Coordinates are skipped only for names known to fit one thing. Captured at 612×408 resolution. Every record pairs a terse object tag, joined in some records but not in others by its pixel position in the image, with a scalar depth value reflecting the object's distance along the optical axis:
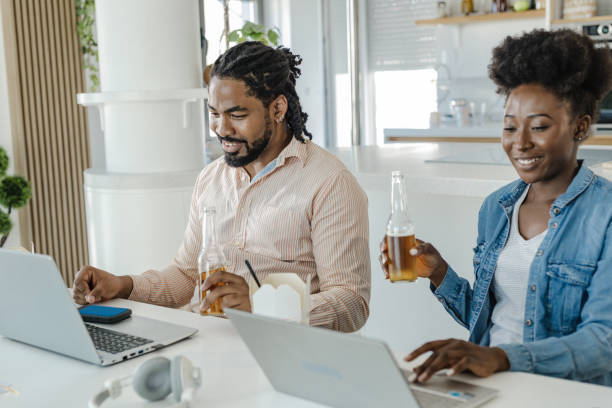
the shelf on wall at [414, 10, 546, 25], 5.64
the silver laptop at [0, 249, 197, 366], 1.33
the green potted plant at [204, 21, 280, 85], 3.66
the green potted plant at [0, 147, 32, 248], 3.87
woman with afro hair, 1.45
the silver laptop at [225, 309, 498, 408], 0.96
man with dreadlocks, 1.83
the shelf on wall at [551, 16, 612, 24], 4.92
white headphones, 1.14
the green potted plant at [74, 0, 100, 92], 4.41
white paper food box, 1.33
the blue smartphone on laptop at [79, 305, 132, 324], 1.64
